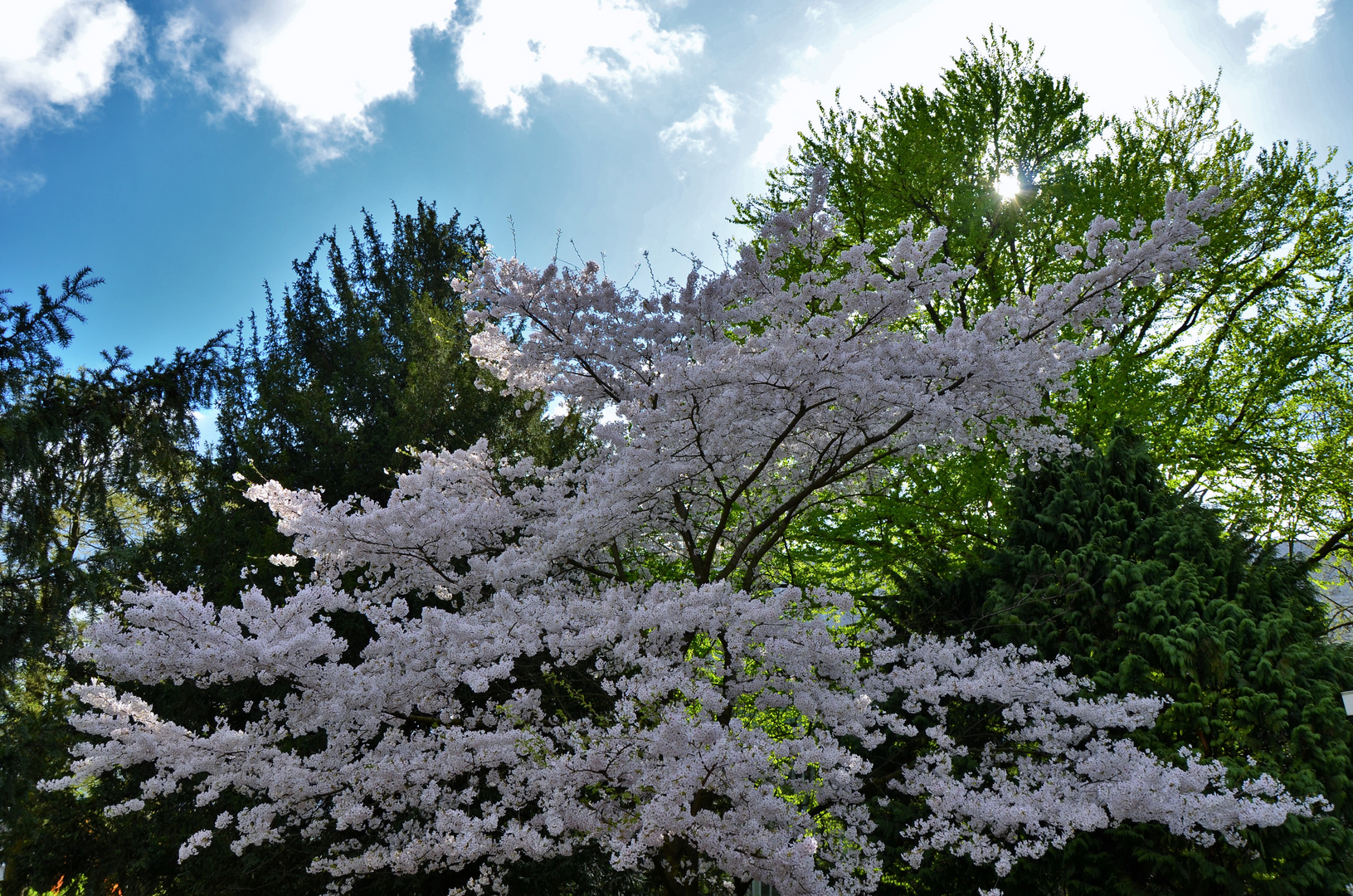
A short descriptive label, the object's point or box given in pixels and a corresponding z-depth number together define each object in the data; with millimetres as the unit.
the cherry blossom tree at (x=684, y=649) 4574
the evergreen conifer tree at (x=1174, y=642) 4938
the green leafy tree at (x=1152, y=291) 9273
